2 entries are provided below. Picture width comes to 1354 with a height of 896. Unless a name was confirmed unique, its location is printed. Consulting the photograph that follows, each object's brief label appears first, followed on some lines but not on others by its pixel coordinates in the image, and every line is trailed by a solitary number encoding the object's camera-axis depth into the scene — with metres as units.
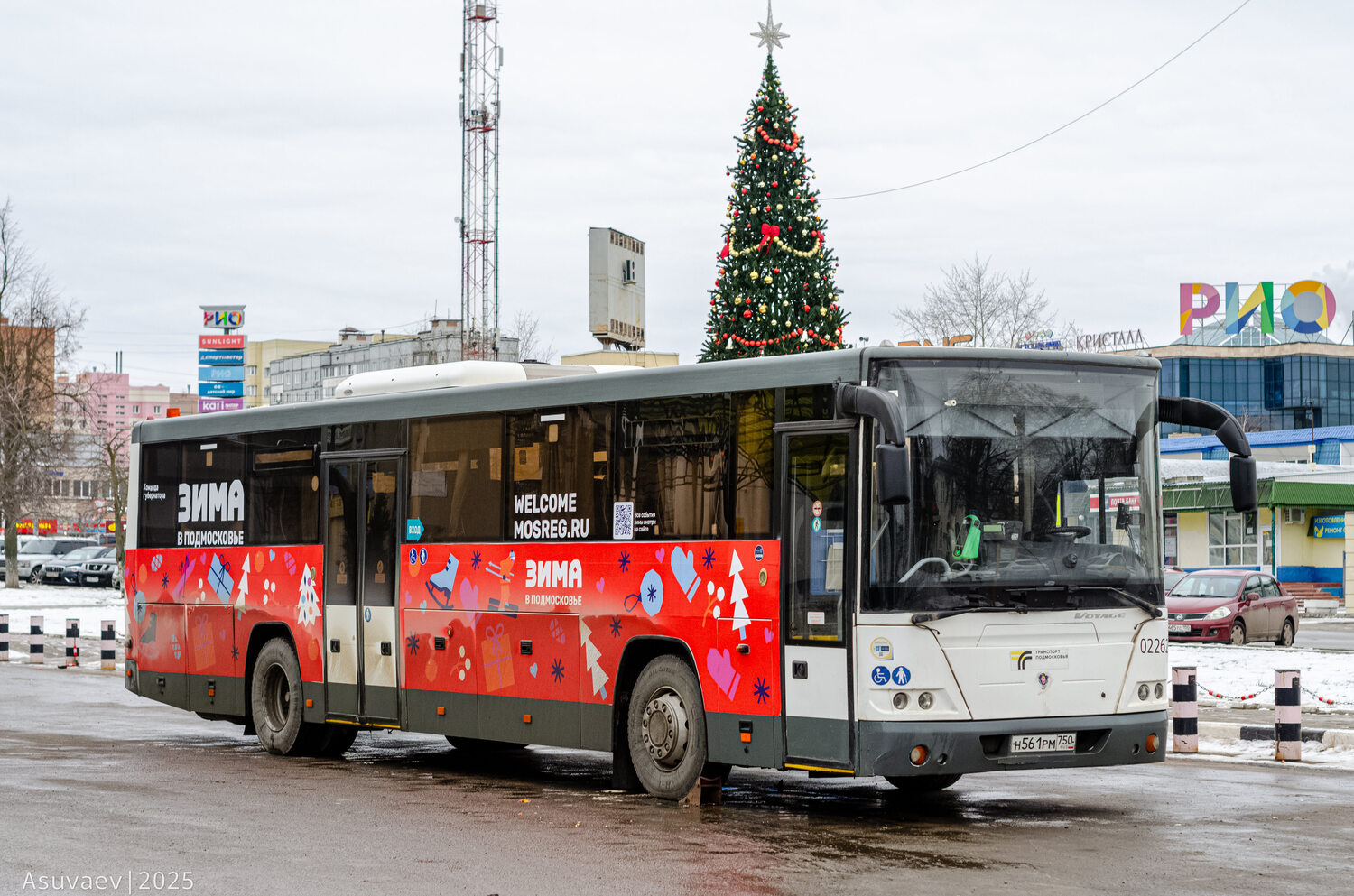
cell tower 73.44
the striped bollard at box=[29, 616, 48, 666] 30.72
